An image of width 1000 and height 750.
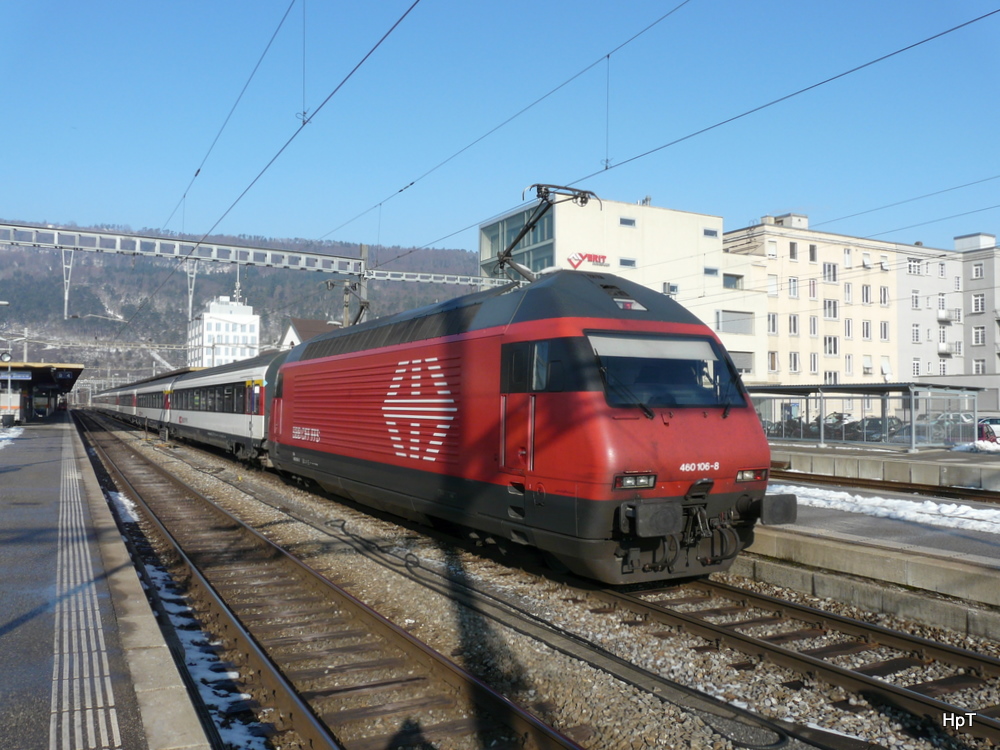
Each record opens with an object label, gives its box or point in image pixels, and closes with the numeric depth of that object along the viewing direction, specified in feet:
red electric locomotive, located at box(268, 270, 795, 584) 24.50
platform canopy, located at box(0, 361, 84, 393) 163.80
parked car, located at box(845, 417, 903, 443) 81.87
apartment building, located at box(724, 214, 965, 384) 172.65
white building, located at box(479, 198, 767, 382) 155.33
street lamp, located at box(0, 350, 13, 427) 146.50
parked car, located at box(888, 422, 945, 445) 78.64
